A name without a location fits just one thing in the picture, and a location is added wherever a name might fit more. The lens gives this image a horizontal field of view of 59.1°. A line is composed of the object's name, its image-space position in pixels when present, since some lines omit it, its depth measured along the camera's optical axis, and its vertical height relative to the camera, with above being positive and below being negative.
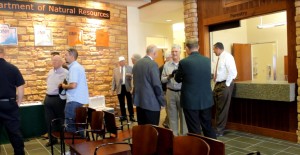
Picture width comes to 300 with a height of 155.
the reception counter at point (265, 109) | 4.07 -0.75
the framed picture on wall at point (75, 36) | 6.47 +0.81
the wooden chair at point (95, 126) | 3.02 -0.68
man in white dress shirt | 4.37 -0.31
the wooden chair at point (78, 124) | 3.17 -0.68
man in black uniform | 3.18 -0.41
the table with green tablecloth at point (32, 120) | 4.53 -0.89
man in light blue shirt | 3.38 -0.23
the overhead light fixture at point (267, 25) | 7.08 +1.09
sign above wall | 5.67 +1.41
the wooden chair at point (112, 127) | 2.95 -0.68
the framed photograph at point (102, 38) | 6.95 +0.81
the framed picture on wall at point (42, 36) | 6.00 +0.77
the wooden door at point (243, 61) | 7.16 +0.12
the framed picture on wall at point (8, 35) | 5.53 +0.75
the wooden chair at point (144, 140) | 2.20 -0.63
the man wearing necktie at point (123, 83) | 6.29 -0.37
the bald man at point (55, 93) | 4.06 -0.37
